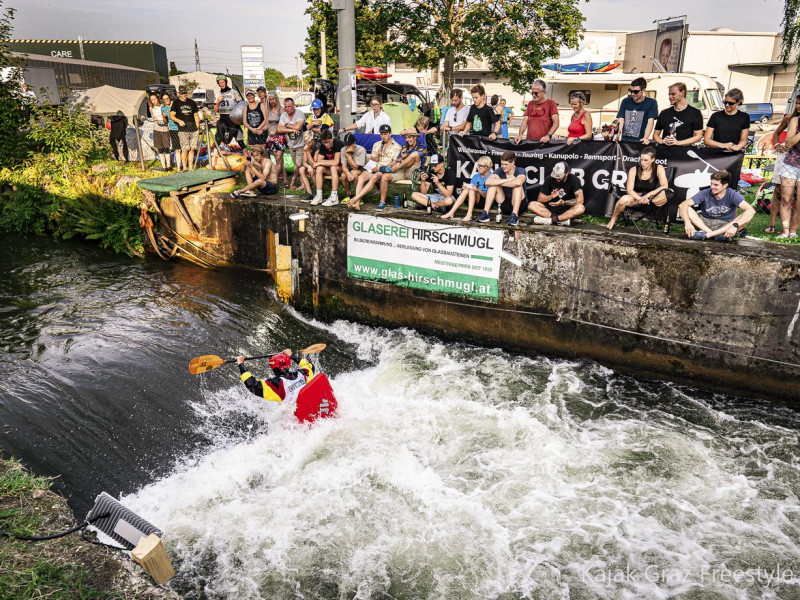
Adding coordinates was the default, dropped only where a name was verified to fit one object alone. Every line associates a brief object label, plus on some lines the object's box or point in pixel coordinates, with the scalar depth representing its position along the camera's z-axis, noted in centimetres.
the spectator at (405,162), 1057
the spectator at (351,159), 1062
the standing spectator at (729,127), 838
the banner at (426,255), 938
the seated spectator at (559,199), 912
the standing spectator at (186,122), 1355
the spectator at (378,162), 1059
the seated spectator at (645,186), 869
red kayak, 736
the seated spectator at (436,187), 1019
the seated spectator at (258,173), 1173
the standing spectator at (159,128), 1373
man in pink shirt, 1017
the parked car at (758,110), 2742
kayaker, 733
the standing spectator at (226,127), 1389
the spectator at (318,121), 1151
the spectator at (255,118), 1226
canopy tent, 1716
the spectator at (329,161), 1075
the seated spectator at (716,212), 802
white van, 1927
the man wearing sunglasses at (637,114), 919
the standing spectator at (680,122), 870
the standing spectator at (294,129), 1226
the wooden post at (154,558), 420
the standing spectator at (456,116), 1084
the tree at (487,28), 1638
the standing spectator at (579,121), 971
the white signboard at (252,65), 1941
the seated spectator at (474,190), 960
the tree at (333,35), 1711
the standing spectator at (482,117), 1053
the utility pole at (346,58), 1096
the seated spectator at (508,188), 930
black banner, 851
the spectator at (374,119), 1178
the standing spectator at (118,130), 1652
